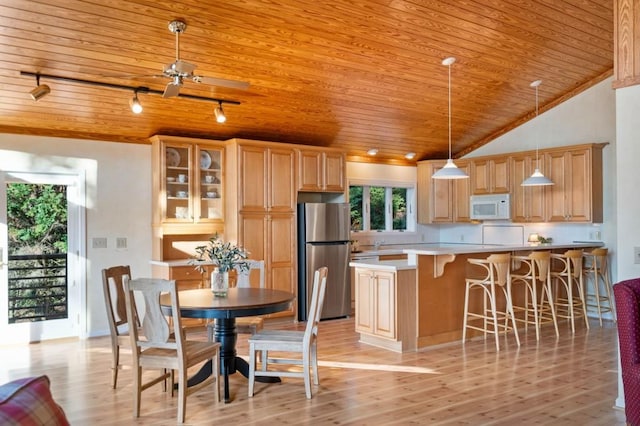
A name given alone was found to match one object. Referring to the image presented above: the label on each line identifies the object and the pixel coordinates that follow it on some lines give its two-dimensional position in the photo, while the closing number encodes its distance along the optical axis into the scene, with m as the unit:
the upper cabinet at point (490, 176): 7.81
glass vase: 4.26
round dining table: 3.71
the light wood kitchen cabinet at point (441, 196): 8.37
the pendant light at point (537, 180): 6.36
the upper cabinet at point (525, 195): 7.38
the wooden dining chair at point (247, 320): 4.51
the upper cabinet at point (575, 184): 6.84
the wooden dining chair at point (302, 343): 3.92
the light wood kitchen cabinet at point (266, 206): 6.43
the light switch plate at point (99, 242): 6.10
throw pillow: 1.24
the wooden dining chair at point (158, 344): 3.44
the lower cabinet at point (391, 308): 5.27
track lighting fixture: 4.61
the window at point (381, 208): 8.30
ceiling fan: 3.67
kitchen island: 5.36
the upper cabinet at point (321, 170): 6.94
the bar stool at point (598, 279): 6.52
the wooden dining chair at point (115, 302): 4.11
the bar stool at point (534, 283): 5.81
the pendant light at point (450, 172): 5.43
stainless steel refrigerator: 6.87
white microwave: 7.70
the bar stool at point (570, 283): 6.16
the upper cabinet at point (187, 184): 6.23
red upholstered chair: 2.94
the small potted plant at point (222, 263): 4.27
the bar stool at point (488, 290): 5.39
